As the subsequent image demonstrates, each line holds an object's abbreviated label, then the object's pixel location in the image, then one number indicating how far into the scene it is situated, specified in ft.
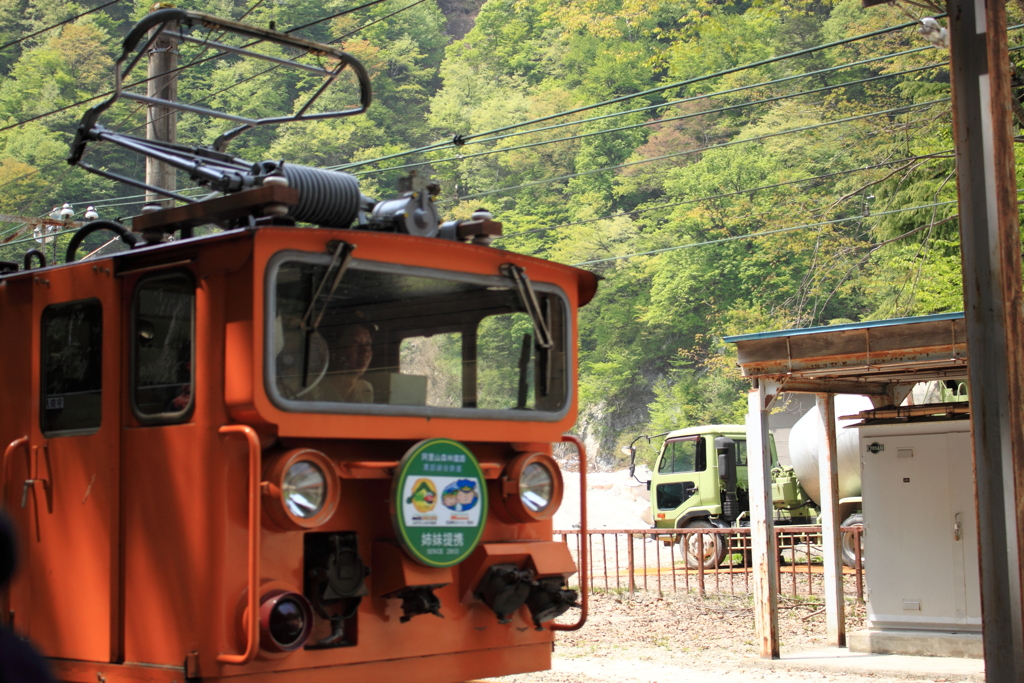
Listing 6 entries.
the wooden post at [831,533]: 37.63
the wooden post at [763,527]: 34.50
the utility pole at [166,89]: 32.48
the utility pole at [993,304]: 19.93
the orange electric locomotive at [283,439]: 13.92
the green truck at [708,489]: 69.36
